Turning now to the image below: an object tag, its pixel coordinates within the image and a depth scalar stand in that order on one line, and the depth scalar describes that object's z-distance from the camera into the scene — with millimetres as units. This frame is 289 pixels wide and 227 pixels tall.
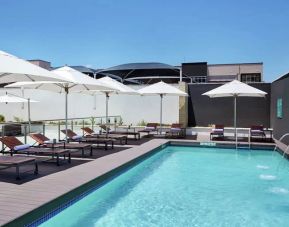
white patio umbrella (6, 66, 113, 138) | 9680
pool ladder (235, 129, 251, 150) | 13188
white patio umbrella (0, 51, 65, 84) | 5198
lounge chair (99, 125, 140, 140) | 14038
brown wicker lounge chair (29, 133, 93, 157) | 9281
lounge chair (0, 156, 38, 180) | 6289
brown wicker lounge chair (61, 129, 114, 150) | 11405
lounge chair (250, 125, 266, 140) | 14273
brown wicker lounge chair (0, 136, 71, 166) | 7926
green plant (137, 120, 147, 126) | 19008
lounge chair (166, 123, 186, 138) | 15595
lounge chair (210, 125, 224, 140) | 14672
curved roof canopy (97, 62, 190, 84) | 34906
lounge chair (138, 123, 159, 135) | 15809
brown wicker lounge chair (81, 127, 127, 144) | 12538
